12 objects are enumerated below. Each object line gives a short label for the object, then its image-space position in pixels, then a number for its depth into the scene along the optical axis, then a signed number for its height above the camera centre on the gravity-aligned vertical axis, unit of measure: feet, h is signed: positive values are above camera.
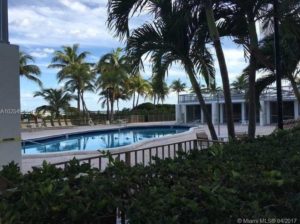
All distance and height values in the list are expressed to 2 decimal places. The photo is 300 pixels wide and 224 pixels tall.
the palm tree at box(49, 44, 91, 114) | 81.46 +16.16
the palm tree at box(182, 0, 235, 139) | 15.36 +4.33
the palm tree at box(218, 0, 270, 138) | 16.39 +5.76
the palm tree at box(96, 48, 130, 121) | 85.46 +13.87
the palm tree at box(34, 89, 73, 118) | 78.28 +4.80
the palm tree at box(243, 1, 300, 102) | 20.08 +5.12
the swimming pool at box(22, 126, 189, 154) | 44.22 -5.46
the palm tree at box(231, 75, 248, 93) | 104.53 +11.50
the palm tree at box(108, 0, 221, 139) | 15.80 +5.29
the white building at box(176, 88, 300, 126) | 72.06 +0.71
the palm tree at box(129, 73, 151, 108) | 101.67 +10.47
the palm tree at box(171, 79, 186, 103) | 135.22 +14.04
